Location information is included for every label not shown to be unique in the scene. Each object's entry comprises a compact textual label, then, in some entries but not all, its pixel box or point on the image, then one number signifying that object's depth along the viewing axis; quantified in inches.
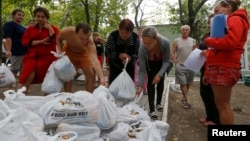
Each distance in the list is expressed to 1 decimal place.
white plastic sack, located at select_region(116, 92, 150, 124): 87.2
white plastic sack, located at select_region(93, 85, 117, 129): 78.4
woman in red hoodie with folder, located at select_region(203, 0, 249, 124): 90.0
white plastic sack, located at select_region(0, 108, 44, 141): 56.8
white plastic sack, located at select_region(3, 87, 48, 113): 71.4
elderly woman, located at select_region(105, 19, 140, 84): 124.0
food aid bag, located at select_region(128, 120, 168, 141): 76.9
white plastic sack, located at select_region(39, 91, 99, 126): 69.0
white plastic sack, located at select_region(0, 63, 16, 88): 142.8
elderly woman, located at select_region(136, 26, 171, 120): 109.3
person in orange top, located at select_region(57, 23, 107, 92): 112.6
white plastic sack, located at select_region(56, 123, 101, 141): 67.8
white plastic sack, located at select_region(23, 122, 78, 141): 55.9
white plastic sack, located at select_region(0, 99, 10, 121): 62.7
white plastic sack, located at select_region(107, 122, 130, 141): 76.9
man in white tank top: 160.9
